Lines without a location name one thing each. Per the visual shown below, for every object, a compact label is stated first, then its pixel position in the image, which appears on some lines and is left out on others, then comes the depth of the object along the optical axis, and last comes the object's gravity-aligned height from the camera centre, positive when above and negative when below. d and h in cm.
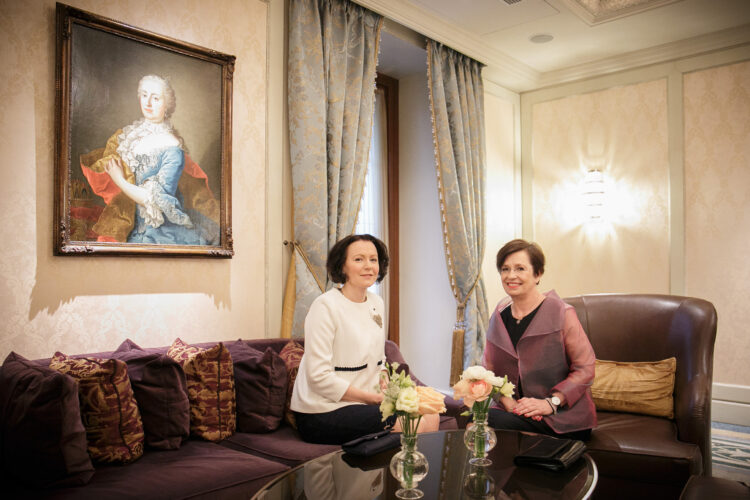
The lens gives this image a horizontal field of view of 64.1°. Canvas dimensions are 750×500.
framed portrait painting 254 +53
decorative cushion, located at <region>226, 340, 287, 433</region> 259 -60
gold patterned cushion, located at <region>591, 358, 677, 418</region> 276 -63
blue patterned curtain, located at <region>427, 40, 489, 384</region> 464 +55
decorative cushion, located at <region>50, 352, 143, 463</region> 207 -53
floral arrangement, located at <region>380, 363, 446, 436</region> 162 -41
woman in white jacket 242 -42
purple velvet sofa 186 -67
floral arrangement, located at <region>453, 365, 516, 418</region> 183 -42
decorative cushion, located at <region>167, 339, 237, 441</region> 244 -55
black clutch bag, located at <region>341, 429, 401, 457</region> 196 -63
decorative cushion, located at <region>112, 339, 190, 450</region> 227 -55
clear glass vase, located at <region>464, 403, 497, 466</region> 190 -59
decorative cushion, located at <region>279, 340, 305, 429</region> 270 -51
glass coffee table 169 -68
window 491 +61
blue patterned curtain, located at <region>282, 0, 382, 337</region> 344 +72
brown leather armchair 237 -62
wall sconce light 525 +53
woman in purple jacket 246 -44
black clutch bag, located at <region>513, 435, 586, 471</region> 190 -66
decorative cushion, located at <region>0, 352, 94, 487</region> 185 -56
